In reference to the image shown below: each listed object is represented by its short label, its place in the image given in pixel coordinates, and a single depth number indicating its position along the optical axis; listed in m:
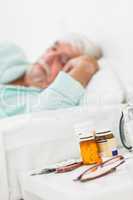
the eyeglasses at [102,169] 0.81
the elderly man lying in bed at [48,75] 1.20
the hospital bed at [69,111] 1.00
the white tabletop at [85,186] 0.75
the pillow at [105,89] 1.18
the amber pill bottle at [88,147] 0.91
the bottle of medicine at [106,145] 0.93
